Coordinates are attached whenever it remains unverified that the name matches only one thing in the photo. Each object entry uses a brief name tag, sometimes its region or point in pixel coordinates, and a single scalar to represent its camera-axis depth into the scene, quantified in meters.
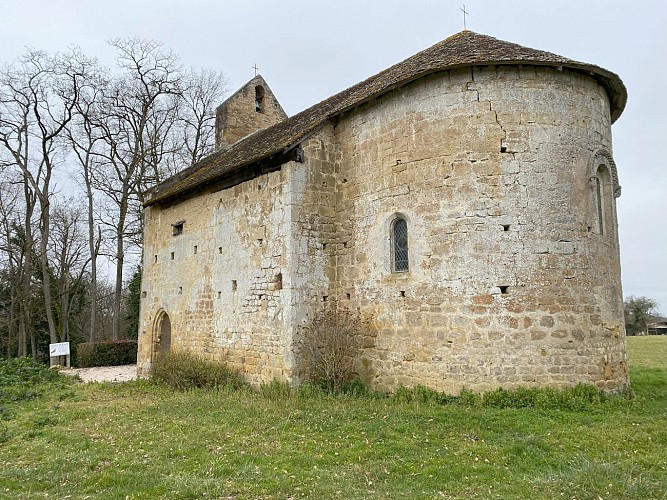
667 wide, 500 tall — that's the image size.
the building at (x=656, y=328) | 48.80
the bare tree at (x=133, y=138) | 23.41
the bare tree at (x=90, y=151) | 22.91
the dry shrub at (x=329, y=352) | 10.10
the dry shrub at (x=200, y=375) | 11.48
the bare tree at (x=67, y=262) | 26.86
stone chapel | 8.92
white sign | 20.99
